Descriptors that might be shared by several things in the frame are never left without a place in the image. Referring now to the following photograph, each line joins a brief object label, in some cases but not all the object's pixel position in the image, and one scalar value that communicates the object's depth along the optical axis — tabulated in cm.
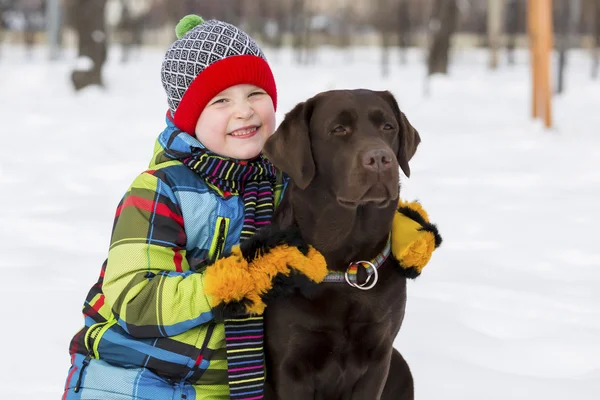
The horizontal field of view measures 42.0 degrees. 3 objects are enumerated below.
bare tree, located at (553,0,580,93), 1153
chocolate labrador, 222
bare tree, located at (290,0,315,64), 2027
